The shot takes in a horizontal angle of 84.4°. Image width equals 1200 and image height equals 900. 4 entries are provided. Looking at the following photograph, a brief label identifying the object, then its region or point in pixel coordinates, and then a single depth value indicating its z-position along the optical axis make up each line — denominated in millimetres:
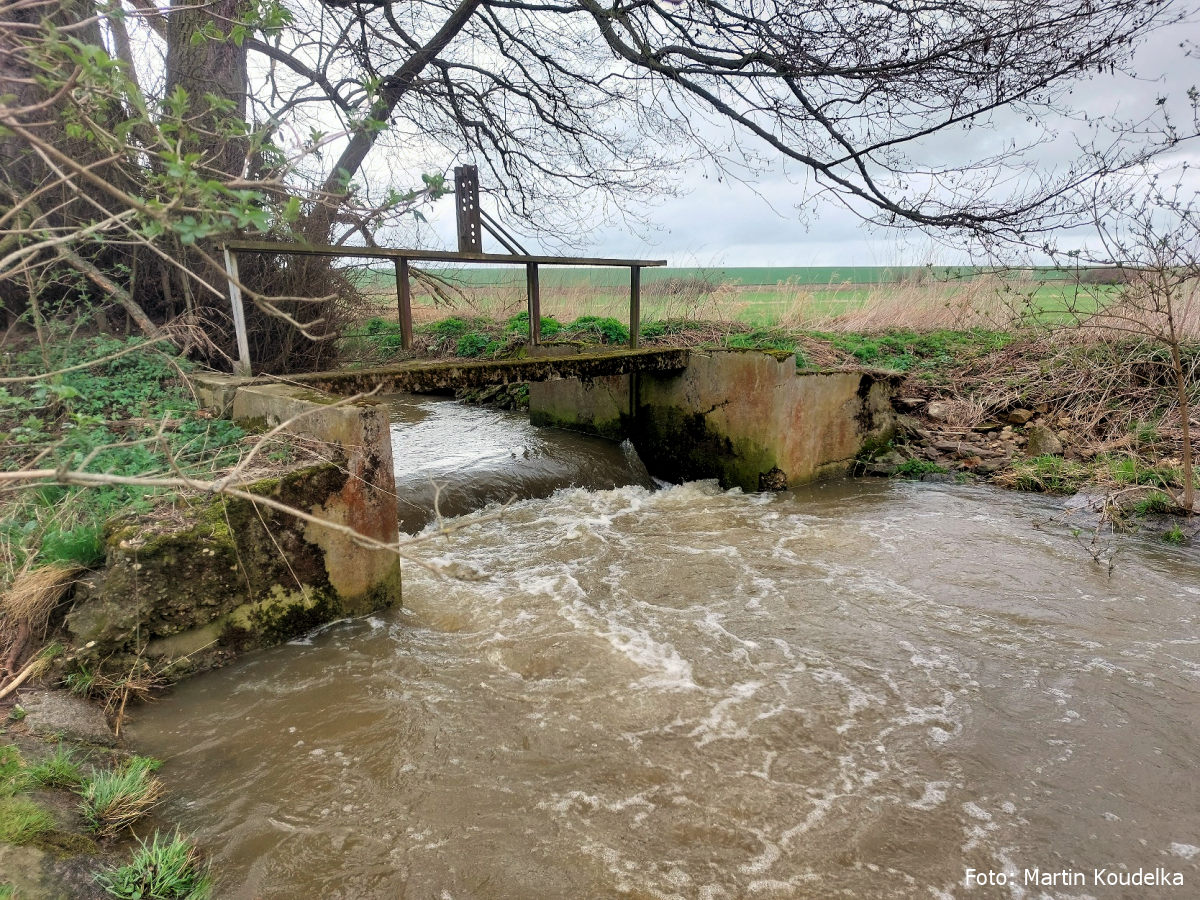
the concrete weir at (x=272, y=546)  3057
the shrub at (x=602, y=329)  8633
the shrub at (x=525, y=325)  9039
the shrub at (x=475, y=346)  9188
